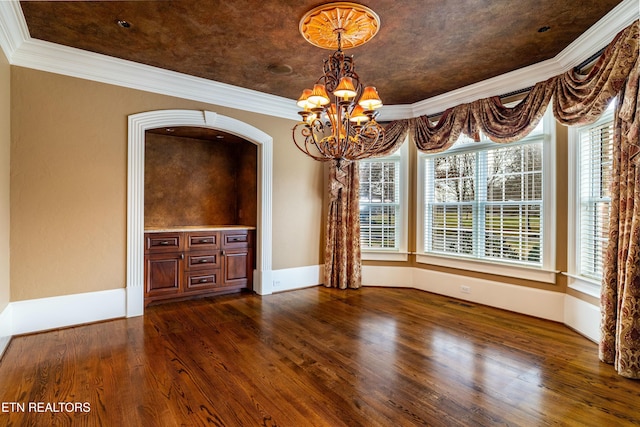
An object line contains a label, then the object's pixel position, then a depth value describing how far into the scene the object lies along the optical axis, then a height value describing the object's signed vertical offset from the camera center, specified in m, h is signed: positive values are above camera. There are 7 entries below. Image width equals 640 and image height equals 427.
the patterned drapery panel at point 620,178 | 2.44 +0.28
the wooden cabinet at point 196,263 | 4.24 -0.74
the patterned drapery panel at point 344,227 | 5.16 -0.25
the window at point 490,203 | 3.85 +0.13
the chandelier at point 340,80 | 2.60 +1.20
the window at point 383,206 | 5.27 +0.10
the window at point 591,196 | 3.15 +0.17
